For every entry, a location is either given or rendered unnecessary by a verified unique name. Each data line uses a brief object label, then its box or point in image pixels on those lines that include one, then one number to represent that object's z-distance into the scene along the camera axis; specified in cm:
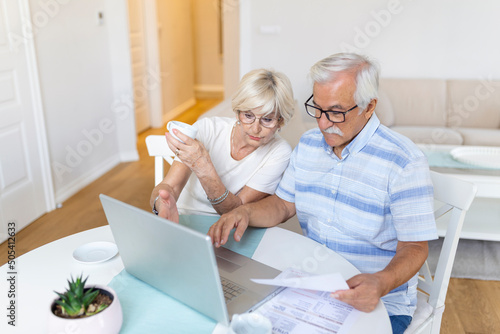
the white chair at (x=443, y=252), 129
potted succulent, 81
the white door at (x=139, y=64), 478
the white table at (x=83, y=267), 96
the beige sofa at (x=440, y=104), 394
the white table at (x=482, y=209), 232
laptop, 84
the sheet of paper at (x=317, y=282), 93
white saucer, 119
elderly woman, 149
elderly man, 120
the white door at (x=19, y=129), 269
